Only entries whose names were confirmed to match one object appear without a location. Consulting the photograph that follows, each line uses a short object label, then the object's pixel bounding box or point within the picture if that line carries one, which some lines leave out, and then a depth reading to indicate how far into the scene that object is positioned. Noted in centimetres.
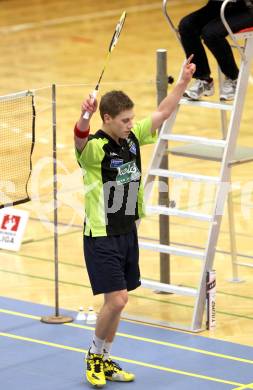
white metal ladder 1703
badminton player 1475
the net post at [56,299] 1727
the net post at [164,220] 1841
